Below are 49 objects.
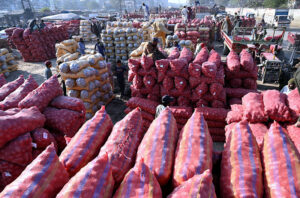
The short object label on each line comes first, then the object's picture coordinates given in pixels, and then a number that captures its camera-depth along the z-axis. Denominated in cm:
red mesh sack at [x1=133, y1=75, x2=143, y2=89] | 453
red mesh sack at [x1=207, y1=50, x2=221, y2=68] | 437
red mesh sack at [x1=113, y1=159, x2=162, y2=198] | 134
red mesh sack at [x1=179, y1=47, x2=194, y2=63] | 472
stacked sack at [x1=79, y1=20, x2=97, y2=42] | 1705
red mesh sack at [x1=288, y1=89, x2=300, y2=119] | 253
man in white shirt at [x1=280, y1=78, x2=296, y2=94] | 392
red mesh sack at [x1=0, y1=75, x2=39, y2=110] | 292
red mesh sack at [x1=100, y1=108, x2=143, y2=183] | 169
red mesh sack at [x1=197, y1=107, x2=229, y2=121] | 388
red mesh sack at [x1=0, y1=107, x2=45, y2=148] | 209
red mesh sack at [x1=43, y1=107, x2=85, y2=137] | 277
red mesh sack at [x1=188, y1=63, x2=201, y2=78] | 388
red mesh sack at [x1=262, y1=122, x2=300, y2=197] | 135
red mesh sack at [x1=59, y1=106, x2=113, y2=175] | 175
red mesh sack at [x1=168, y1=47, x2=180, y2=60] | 496
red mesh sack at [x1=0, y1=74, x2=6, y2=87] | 411
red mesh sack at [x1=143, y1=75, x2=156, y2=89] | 438
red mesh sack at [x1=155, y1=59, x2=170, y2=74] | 409
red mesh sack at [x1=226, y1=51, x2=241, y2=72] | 430
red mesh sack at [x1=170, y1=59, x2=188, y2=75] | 397
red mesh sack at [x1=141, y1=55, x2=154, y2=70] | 429
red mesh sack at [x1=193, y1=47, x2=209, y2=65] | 441
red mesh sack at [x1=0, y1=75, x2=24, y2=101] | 333
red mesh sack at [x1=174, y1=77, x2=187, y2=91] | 409
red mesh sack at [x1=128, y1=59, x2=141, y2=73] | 443
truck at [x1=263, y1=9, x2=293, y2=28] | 1859
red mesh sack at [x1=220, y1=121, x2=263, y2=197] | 143
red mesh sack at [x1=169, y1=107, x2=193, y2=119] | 404
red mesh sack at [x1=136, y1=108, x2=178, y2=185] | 161
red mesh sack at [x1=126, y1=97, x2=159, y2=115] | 437
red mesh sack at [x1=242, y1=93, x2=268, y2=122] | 268
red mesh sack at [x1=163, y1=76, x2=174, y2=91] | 421
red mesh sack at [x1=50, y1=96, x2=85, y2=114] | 308
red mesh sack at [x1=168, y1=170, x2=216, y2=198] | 125
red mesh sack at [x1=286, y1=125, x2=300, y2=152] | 217
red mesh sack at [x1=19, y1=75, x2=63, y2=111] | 281
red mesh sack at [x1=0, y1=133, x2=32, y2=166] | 215
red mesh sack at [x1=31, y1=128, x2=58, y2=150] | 238
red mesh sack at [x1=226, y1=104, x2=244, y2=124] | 301
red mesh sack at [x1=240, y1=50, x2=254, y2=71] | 432
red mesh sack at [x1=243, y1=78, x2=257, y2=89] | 450
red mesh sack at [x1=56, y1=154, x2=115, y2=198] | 129
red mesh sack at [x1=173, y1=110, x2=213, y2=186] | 154
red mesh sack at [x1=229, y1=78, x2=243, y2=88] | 457
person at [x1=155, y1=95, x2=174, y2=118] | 319
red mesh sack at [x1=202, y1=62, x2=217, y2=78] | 377
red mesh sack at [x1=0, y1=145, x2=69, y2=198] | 131
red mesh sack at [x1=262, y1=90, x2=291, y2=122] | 255
